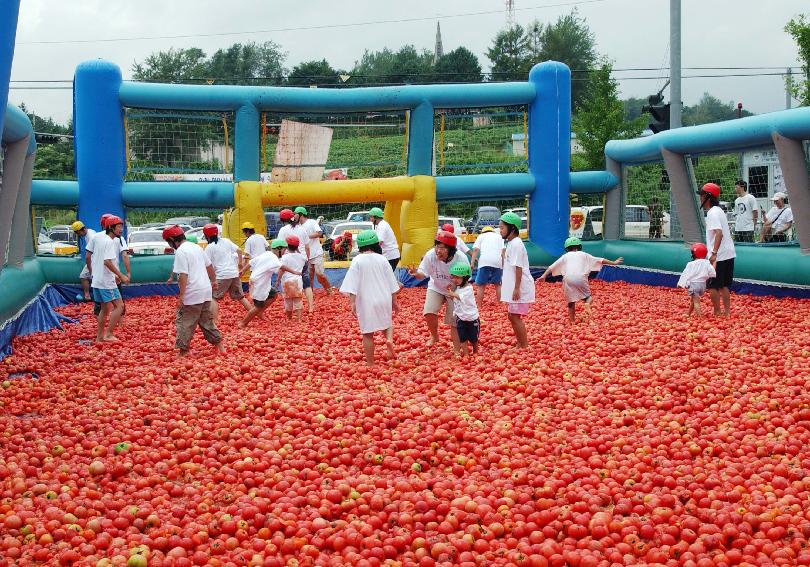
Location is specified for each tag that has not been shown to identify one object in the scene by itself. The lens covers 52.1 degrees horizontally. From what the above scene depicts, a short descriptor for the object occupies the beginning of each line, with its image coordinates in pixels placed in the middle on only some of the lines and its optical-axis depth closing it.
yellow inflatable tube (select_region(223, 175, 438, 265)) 16.84
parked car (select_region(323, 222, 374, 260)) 23.05
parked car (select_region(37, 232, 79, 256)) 23.94
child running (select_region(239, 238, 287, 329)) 12.72
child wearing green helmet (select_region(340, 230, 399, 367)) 9.30
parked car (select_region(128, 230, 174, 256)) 22.53
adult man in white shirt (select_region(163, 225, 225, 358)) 10.13
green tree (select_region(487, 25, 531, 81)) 74.62
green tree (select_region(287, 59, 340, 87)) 60.16
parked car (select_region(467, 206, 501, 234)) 25.25
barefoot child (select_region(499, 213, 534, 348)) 9.83
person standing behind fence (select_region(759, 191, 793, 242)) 14.23
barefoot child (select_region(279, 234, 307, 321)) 13.34
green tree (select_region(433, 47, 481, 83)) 66.19
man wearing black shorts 11.61
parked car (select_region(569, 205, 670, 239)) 18.48
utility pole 18.66
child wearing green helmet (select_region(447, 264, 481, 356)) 9.45
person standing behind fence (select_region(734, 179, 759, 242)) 15.00
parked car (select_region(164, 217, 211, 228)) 34.50
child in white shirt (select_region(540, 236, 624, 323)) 11.91
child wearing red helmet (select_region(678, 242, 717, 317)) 11.95
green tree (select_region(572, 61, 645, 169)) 36.84
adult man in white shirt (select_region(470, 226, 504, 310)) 13.86
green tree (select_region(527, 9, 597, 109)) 74.62
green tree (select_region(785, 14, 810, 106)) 27.31
